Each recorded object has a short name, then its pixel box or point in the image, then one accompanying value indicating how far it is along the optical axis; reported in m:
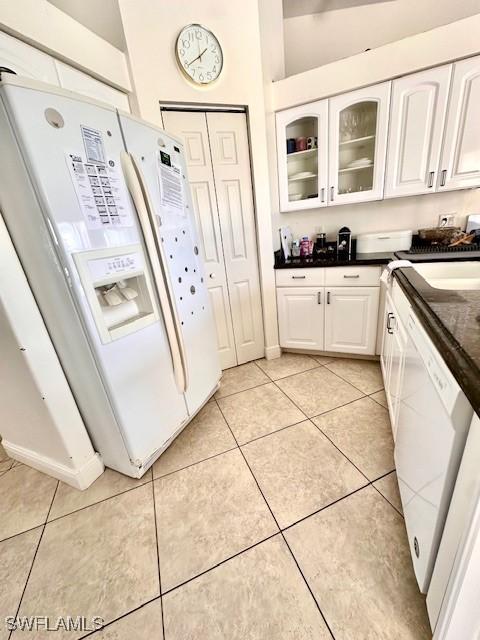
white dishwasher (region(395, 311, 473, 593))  0.62
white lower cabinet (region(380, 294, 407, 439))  1.25
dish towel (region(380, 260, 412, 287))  1.52
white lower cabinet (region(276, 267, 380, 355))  2.08
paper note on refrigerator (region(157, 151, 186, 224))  1.38
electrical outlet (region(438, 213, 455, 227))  2.22
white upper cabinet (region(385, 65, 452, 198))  1.78
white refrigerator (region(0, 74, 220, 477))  0.94
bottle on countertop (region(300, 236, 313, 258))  2.41
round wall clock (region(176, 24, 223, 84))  1.63
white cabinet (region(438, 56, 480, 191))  1.72
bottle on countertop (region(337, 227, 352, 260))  2.32
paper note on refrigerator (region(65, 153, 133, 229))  1.02
